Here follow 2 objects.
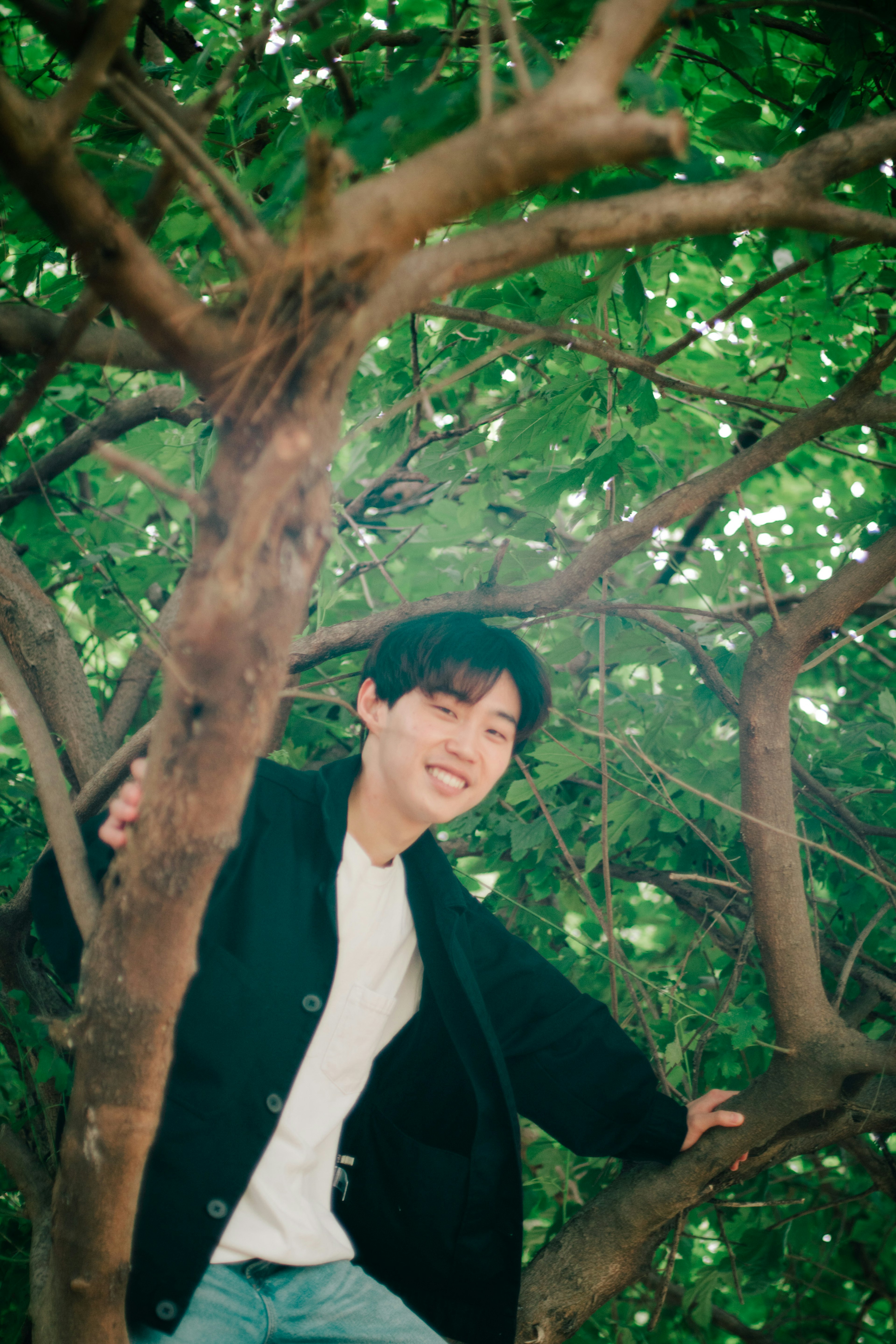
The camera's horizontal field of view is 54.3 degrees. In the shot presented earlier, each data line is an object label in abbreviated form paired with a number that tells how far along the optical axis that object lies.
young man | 1.68
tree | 0.91
